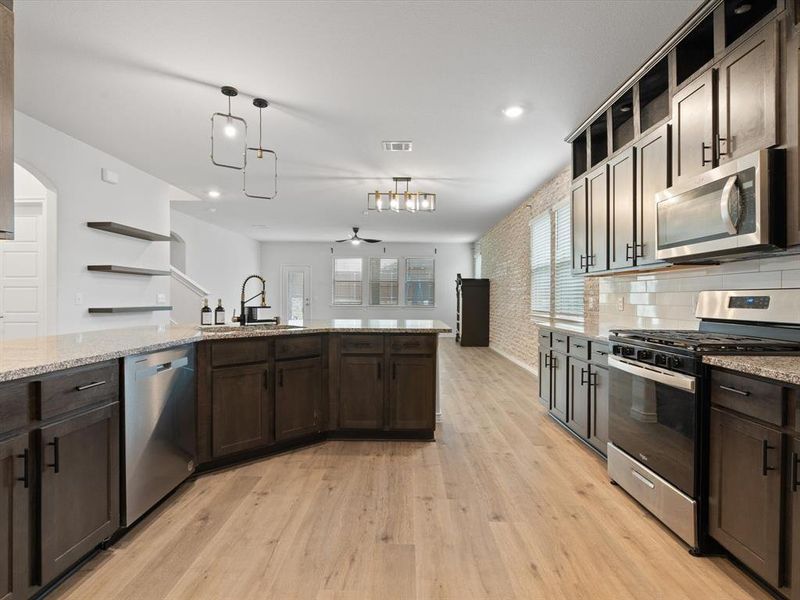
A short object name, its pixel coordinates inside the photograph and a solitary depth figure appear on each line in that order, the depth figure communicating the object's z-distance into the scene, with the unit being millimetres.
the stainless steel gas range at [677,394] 1891
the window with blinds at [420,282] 11695
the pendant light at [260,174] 4578
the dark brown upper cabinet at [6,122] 1662
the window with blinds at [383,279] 11672
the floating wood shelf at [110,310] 4273
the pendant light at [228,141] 2994
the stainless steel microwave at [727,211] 1821
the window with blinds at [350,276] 11719
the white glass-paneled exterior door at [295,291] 11750
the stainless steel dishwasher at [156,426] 2041
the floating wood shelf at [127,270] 4285
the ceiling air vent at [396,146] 4086
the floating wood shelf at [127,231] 4246
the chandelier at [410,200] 5086
